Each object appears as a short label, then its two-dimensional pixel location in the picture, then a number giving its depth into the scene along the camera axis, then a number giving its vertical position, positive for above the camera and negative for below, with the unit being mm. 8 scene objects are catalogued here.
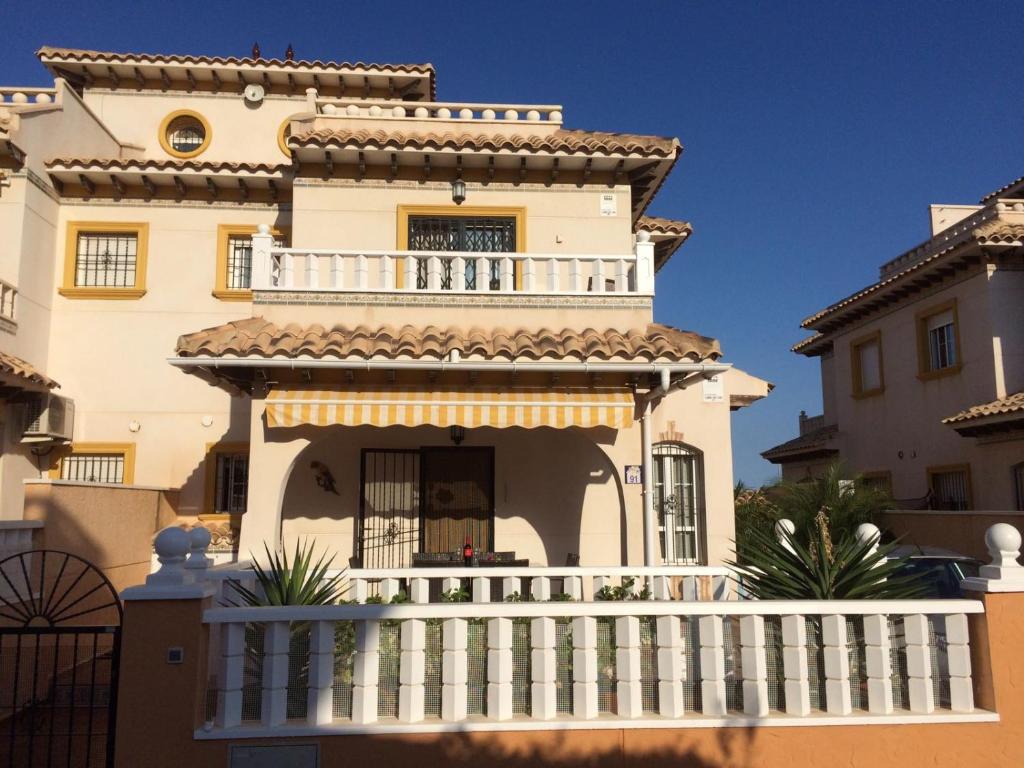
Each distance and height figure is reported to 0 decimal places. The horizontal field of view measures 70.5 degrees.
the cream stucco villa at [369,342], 11953 +2849
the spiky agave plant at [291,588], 7512 -974
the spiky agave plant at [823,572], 7219 -781
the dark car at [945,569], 12711 -1358
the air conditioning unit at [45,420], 15727 +1622
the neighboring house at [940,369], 21484 +4319
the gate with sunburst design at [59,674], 6453 -2313
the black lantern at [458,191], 15664 +6489
